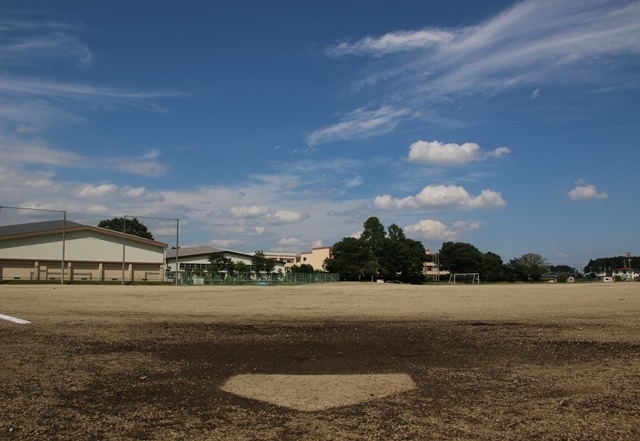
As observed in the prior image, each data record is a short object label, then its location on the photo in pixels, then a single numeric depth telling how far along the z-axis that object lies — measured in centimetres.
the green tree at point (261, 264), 11188
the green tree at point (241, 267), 10112
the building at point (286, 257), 16970
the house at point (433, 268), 14600
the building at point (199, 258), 11551
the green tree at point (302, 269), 10972
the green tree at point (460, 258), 14012
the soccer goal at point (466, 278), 11858
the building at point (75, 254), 7175
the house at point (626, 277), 12634
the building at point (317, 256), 15450
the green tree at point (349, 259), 11038
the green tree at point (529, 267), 14025
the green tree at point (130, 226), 11712
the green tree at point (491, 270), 13738
